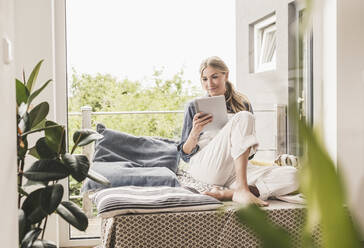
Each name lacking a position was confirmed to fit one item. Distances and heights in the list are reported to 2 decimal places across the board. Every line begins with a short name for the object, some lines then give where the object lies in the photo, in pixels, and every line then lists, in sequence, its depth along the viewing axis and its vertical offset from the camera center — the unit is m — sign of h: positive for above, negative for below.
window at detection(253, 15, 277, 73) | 3.41 +0.58
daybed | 2.27 -0.54
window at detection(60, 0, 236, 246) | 3.20 +0.46
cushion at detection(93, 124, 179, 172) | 3.12 -0.19
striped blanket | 2.29 -0.40
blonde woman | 2.64 -0.18
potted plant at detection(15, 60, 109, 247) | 1.61 -0.16
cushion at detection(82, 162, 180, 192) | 2.77 -0.33
